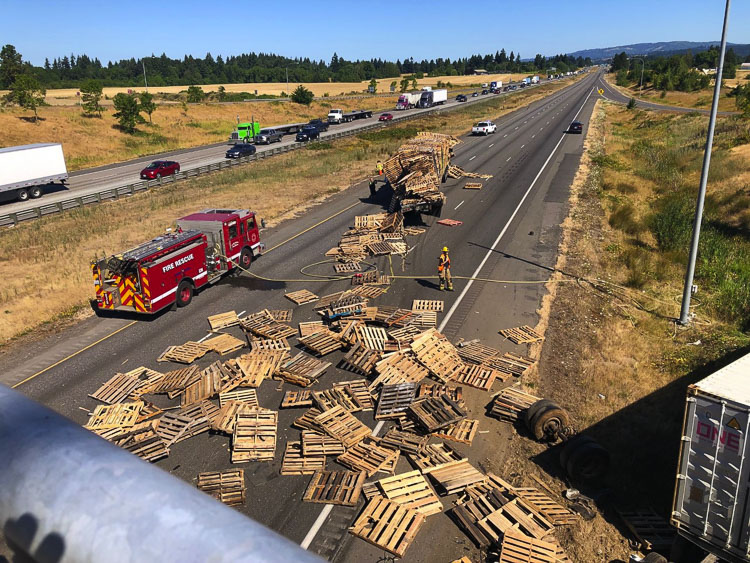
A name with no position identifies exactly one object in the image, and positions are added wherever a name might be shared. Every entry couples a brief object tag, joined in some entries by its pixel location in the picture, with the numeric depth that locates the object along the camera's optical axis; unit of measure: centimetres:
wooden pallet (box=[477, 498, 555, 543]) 1038
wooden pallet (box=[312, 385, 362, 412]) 1477
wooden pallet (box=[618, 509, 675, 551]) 1024
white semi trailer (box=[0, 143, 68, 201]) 4056
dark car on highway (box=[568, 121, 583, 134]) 6912
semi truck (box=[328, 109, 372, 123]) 8838
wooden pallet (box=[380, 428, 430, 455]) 1301
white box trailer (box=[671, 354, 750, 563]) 888
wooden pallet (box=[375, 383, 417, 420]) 1443
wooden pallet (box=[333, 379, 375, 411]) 1503
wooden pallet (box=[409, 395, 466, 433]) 1356
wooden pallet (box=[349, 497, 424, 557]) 1021
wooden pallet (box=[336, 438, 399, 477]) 1242
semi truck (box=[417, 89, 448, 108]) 11000
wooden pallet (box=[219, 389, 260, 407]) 1506
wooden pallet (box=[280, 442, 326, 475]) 1245
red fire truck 1941
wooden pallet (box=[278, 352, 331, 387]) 1603
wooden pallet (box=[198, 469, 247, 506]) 1140
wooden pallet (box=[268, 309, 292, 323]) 2028
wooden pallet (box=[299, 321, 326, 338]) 1898
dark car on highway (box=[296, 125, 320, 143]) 6712
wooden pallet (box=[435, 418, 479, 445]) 1348
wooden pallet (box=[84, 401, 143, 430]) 1413
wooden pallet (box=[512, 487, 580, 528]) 1080
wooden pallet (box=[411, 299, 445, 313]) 2088
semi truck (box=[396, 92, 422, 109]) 10756
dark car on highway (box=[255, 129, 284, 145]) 6944
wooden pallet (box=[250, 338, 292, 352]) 1798
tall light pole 1647
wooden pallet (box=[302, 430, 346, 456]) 1298
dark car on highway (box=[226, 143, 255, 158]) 5766
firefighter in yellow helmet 2228
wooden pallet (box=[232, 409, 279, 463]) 1290
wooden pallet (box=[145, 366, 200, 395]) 1581
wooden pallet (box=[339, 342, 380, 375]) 1667
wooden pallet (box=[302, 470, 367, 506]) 1141
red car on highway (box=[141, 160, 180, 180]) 4784
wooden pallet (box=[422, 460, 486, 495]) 1172
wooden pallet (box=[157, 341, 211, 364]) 1744
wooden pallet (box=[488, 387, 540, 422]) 1420
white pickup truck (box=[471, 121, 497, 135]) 7206
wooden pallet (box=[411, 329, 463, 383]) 1636
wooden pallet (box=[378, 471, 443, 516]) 1121
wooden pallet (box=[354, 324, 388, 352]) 1791
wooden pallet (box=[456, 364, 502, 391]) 1585
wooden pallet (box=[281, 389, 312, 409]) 1495
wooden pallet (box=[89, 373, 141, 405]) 1539
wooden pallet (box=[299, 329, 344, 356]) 1784
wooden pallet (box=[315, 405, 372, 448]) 1340
